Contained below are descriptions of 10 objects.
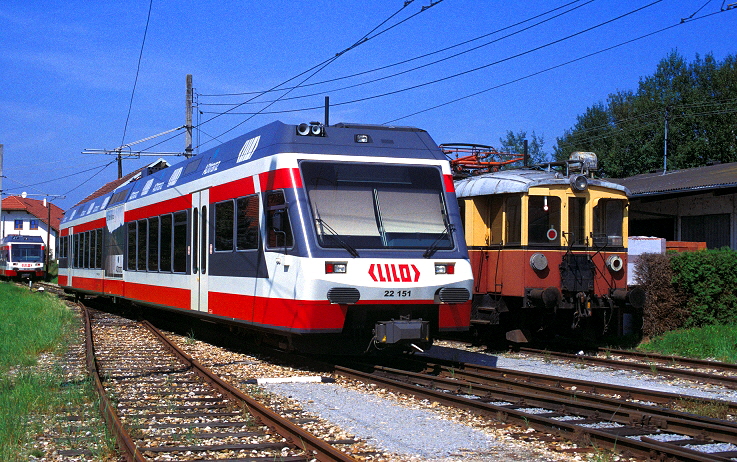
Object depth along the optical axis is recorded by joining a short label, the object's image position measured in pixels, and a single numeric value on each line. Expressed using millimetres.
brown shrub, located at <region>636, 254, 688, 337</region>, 15539
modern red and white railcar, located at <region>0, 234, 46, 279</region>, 53844
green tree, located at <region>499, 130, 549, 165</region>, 66362
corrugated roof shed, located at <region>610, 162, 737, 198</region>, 19661
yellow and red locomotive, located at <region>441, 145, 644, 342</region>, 13758
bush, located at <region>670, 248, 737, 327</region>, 15508
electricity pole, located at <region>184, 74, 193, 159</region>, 26784
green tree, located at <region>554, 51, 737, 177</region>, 52469
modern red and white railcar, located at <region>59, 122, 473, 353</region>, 10133
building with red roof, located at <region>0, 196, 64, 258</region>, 92688
